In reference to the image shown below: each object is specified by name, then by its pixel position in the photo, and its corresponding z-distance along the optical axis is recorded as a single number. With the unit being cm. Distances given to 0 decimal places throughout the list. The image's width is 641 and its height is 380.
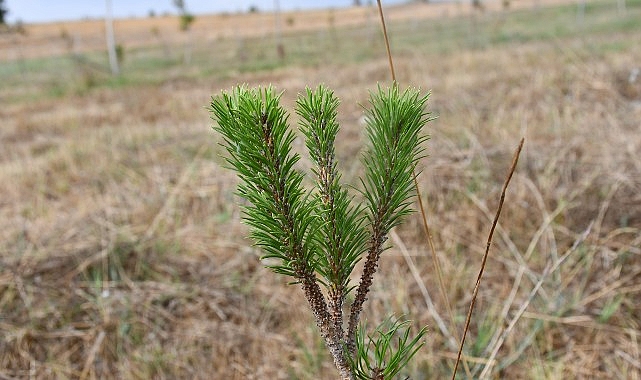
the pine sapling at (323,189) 49
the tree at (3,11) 4073
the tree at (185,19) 3143
